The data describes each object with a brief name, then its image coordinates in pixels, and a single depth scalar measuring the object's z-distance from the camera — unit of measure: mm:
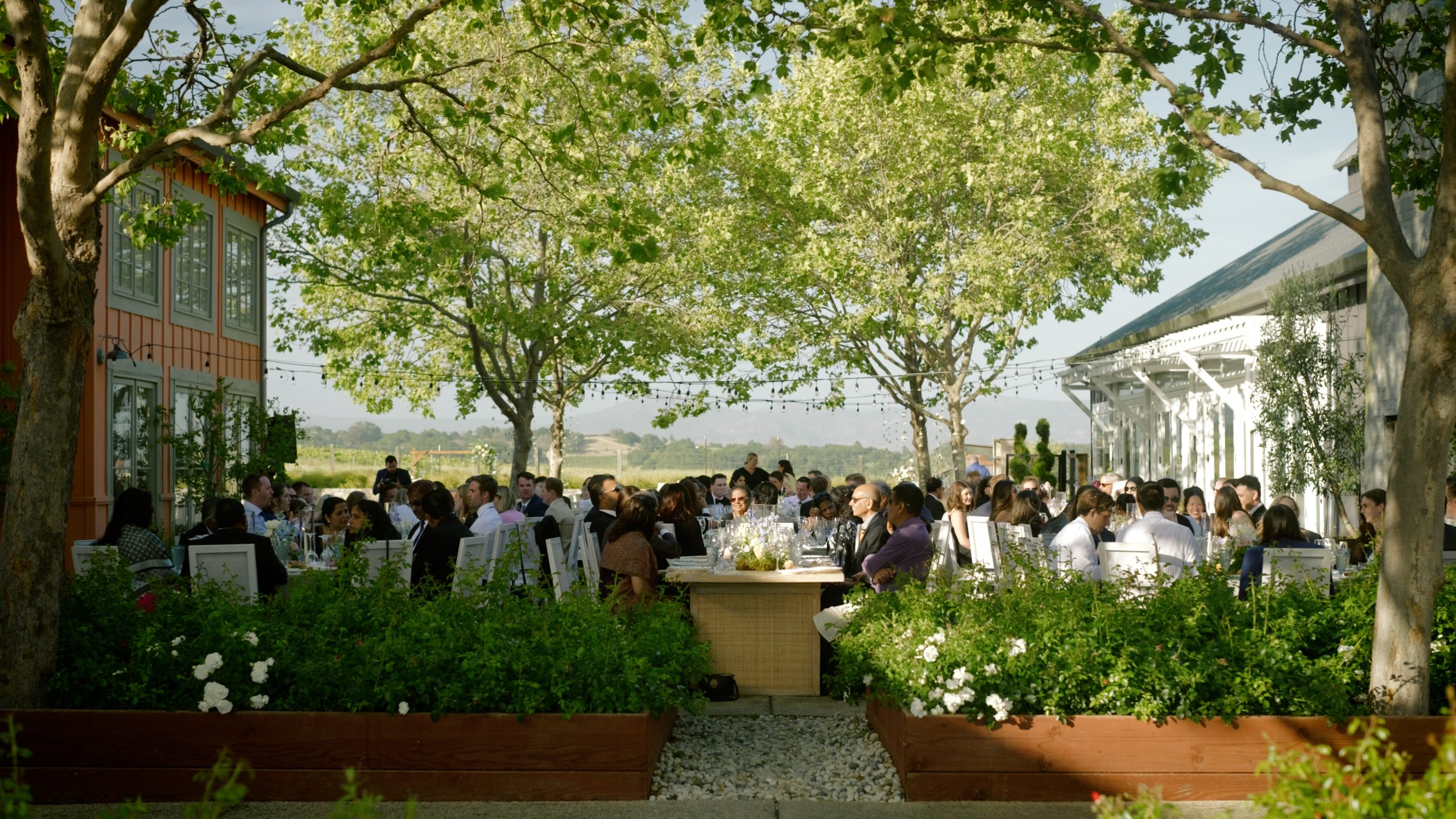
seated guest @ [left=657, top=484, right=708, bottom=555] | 11281
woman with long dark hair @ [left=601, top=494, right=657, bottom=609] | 8633
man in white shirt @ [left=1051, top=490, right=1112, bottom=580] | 9141
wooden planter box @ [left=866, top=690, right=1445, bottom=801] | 5812
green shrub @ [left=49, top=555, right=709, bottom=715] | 5961
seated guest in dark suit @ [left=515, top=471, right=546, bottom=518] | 13492
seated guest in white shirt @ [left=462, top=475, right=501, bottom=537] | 11648
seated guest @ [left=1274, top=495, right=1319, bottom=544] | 8906
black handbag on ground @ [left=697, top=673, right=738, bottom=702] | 8672
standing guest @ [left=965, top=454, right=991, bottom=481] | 20789
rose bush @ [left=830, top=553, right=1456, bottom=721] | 5875
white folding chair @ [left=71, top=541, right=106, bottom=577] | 8586
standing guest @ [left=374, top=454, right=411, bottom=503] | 16281
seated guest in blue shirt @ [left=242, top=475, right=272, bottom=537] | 12359
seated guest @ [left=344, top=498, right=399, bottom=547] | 9211
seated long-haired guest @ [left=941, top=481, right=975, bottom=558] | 11750
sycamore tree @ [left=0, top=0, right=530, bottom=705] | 6184
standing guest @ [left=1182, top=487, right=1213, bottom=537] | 12445
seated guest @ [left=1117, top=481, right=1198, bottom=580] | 9047
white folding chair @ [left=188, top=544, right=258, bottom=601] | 8141
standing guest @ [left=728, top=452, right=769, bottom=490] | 18688
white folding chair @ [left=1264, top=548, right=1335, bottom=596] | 7859
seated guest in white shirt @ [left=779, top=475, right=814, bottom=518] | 16203
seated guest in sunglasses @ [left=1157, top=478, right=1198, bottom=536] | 11383
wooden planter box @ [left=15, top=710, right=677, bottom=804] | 5867
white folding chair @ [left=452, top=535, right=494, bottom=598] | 8969
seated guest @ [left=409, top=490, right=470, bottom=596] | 9156
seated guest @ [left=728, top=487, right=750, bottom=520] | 12727
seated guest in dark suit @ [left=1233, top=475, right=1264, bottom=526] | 11984
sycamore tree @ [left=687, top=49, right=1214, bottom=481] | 25125
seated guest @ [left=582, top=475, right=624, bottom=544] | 11500
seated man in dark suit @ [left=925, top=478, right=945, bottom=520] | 14141
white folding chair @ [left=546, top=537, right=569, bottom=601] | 9086
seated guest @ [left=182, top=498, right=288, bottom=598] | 8391
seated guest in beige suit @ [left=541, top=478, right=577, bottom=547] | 13109
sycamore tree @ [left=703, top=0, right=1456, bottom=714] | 5836
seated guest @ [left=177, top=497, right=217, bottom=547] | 9945
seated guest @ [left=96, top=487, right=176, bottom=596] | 8531
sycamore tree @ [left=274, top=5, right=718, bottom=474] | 22859
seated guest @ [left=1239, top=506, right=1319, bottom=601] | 8586
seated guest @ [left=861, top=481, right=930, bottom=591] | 8758
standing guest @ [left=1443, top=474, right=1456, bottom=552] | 9344
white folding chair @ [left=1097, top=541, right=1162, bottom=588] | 8539
